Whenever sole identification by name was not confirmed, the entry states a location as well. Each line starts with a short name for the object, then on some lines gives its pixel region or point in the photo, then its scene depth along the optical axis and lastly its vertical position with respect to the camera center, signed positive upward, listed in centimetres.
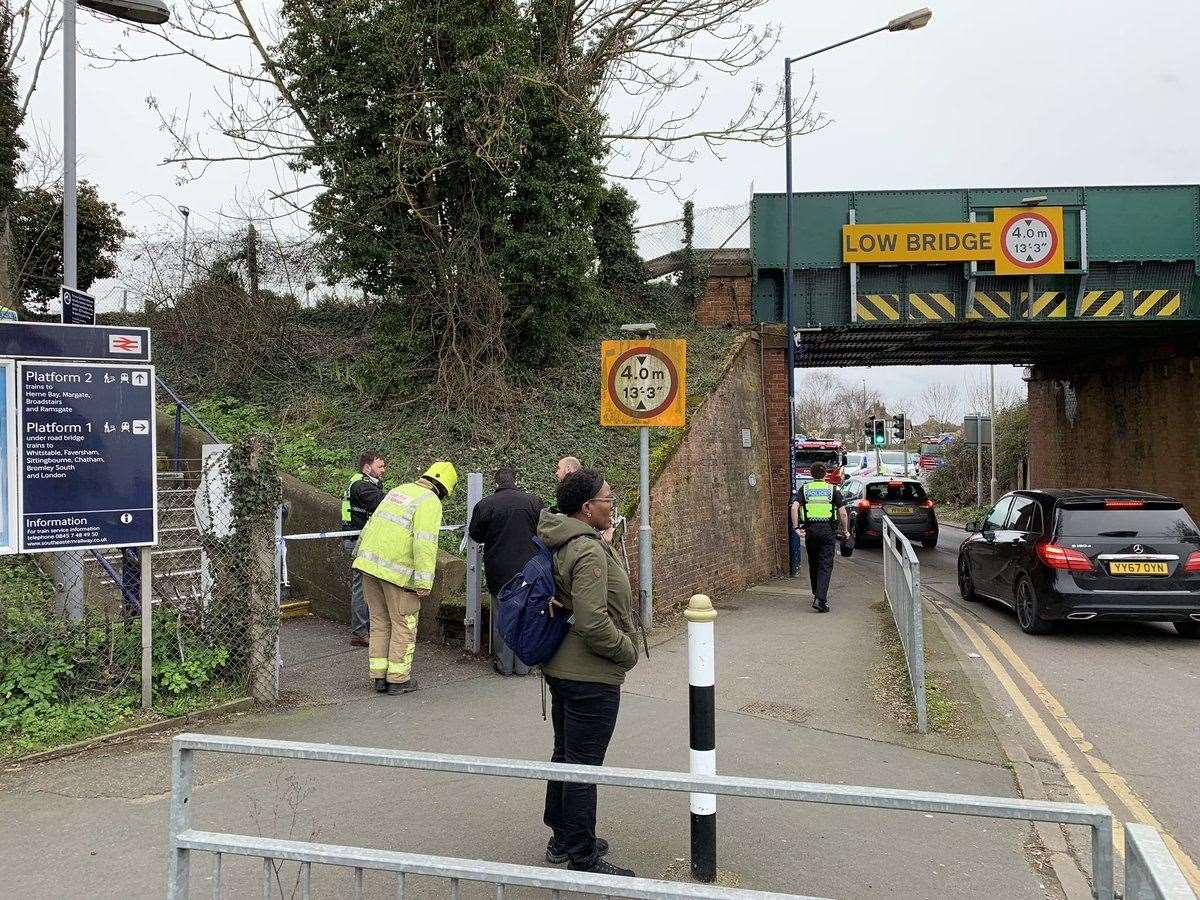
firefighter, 700 -89
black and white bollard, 393 -125
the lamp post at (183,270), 1602 +344
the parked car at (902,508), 2159 -142
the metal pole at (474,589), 825 -127
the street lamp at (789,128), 1415 +555
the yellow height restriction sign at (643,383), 925 +75
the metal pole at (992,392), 3601 +252
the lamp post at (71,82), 802 +355
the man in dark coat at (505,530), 691 -60
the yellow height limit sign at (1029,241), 1633 +390
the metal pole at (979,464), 3069 -57
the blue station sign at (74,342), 599 +82
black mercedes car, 916 -119
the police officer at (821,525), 1140 -97
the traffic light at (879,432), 3042 +66
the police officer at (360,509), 877 -54
